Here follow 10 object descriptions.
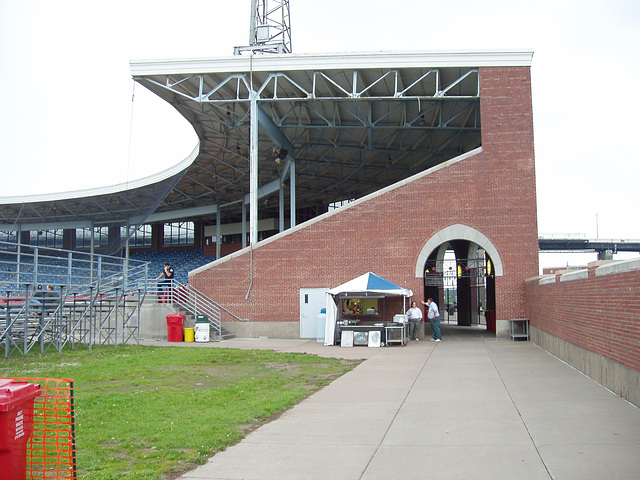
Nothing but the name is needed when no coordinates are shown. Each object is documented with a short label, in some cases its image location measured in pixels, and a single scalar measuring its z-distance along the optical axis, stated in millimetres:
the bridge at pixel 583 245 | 84438
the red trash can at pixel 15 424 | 4762
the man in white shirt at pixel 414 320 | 23547
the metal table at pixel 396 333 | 21422
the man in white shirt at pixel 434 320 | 23250
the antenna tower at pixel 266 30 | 37156
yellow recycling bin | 24812
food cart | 21469
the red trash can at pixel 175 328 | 24828
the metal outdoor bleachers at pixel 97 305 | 18047
